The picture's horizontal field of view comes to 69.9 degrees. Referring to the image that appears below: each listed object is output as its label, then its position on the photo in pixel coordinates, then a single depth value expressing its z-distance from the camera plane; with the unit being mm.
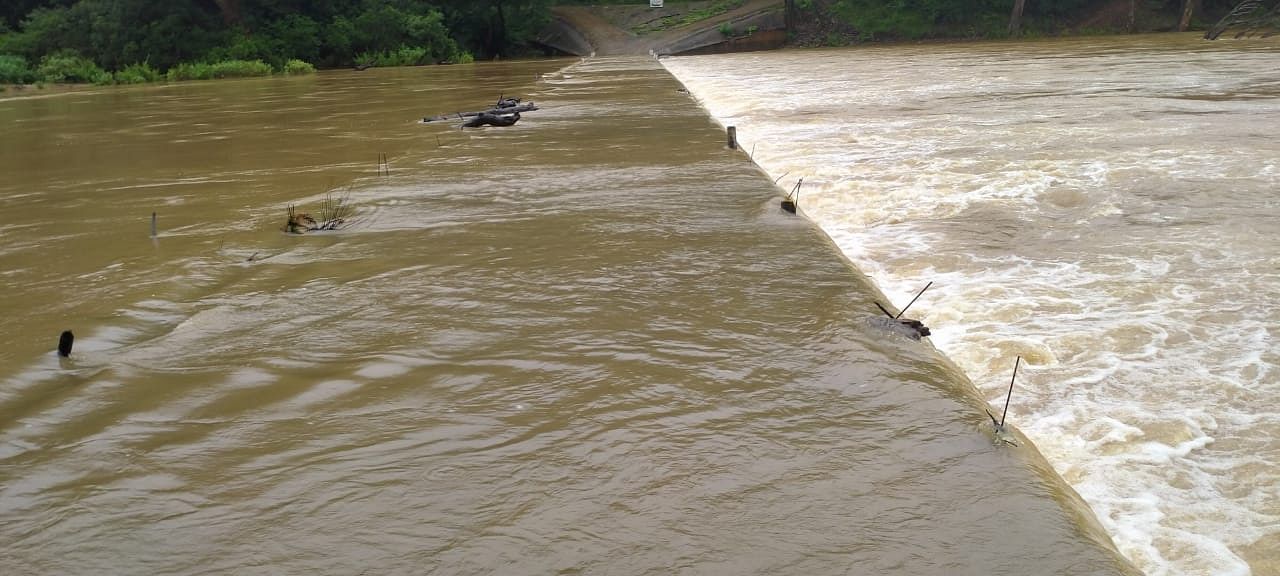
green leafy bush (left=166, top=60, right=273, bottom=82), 35938
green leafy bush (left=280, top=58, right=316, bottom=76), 38012
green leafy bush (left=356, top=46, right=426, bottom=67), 41594
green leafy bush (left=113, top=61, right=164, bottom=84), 34281
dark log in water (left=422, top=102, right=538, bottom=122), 14055
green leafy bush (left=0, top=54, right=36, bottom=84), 29875
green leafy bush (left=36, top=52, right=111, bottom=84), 32906
